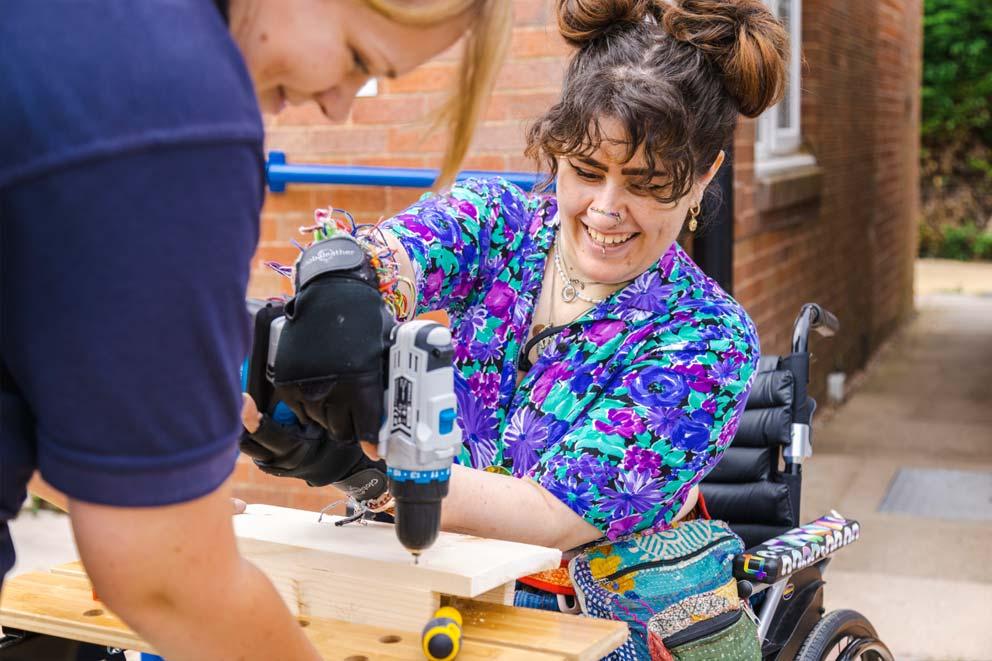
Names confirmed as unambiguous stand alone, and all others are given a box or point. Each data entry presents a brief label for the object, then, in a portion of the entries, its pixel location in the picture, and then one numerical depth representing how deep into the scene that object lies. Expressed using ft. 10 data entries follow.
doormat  18.94
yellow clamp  4.76
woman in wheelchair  6.58
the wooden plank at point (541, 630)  4.75
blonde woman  2.86
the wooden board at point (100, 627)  4.91
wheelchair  8.16
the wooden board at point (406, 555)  5.03
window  21.30
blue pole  12.72
